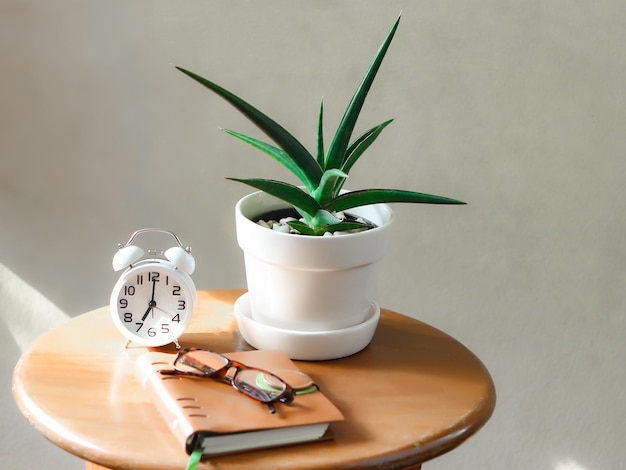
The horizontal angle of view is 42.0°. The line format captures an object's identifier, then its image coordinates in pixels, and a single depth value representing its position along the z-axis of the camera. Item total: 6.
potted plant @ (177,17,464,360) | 1.12
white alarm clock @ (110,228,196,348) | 1.17
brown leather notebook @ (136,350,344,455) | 0.89
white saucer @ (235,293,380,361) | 1.15
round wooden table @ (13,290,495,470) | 0.91
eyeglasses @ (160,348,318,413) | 0.97
